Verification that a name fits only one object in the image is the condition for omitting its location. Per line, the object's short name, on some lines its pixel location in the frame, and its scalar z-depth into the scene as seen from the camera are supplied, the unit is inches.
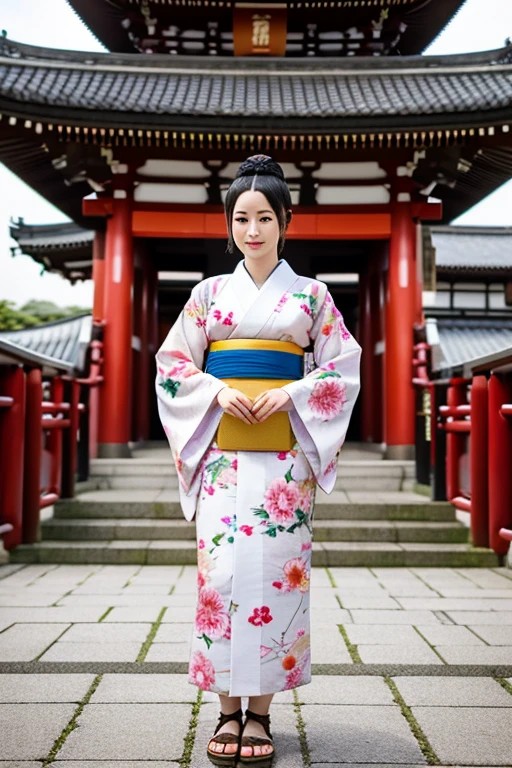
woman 82.0
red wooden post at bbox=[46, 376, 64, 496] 231.3
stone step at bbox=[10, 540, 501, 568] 203.0
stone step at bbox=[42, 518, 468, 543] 217.2
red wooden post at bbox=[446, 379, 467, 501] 232.4
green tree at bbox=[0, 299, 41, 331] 1330.0
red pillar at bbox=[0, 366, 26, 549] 196.5
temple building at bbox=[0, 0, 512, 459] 293.4
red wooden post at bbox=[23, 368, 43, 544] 206.2
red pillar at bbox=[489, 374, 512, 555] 193.5
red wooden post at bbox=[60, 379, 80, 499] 240.4
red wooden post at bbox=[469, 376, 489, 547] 206.2
